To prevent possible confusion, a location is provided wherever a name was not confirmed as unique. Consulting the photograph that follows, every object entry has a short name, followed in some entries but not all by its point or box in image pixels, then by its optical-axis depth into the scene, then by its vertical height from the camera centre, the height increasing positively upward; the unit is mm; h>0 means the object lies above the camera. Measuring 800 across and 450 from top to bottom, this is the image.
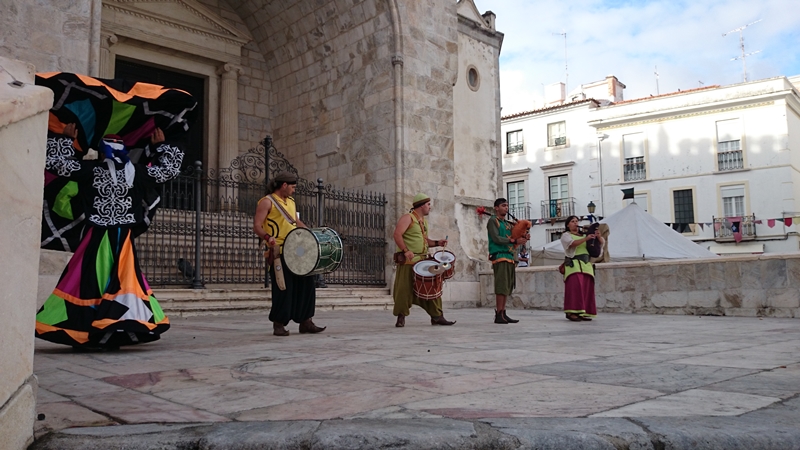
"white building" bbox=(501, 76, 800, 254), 32750 +6085
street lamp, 36562 +6670
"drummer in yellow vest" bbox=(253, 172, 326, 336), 6152 +334
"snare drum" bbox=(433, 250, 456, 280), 7648 +196
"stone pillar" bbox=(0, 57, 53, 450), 1993 +119
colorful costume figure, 4602 +150
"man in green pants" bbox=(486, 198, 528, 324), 8359 +262
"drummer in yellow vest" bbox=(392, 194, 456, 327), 7594 +247
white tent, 16766 +877
